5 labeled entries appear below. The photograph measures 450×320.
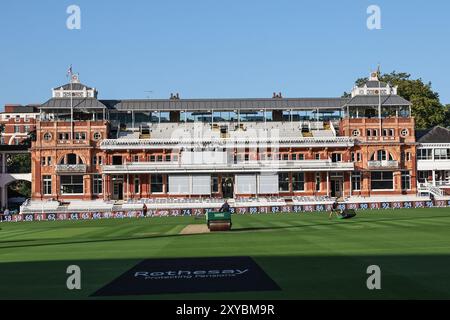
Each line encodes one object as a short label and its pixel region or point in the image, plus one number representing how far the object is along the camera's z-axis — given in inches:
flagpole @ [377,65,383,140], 3631.9
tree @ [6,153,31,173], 4836.1
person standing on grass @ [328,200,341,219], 2194.8
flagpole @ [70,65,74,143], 3558.1
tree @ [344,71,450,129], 4350.4
